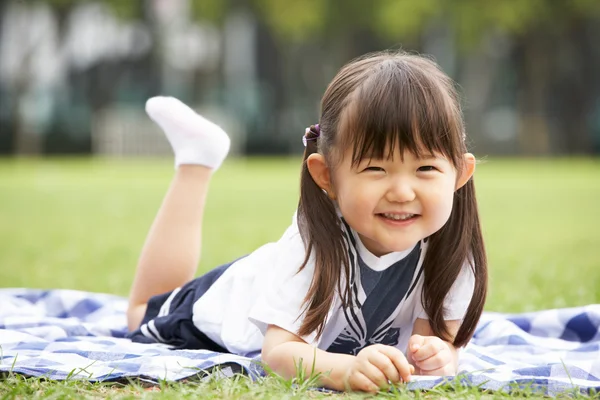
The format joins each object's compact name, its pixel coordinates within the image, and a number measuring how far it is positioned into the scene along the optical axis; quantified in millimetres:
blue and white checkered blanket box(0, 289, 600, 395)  2365
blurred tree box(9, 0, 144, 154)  24938
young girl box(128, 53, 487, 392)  2303
